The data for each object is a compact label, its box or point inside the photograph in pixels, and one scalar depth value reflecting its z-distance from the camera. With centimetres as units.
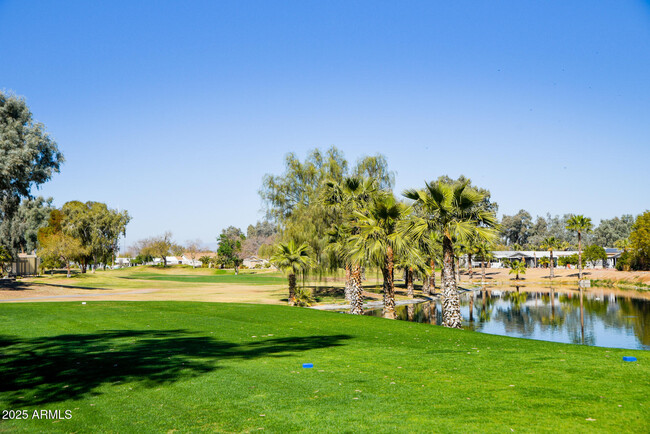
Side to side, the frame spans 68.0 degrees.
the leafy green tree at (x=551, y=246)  8481
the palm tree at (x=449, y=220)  2103
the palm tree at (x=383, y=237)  2428
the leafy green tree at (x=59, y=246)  6669
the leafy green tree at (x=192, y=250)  15288
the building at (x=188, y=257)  18385
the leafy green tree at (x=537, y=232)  15350
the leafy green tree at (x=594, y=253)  10392
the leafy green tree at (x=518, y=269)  8350
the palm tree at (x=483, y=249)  7049
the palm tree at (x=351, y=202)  2802
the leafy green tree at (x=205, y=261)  13225
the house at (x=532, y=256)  11469
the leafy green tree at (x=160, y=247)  12069
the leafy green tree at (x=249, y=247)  16425
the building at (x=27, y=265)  7481
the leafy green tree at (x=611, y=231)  14938
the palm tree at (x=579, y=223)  8044
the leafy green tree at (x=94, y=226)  7425
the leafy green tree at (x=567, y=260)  10610
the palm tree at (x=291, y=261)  3444
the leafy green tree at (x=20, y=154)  3291
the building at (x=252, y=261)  15874
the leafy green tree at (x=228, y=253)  12562
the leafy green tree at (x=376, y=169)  4238
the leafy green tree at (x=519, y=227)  15175
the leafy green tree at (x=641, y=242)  7444
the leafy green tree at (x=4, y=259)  5574
